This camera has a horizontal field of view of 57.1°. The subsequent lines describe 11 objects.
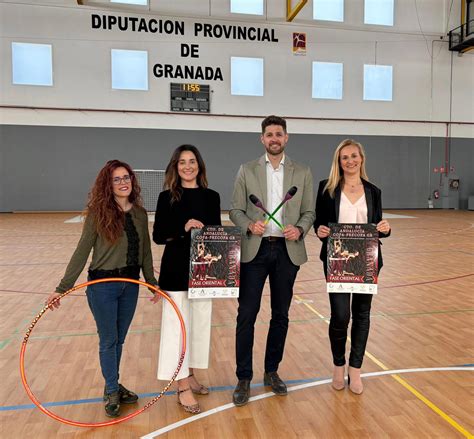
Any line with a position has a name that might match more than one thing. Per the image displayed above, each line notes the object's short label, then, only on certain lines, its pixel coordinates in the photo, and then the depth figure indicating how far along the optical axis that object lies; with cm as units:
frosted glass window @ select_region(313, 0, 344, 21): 1662
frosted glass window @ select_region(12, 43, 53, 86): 1479
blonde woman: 283
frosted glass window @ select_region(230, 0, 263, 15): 1597
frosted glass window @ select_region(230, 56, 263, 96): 1622
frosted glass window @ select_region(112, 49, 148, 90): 1540
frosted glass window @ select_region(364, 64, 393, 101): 1716
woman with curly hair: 254
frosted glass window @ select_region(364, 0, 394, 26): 1692
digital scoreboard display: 1580
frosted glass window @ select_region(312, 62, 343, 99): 1686
